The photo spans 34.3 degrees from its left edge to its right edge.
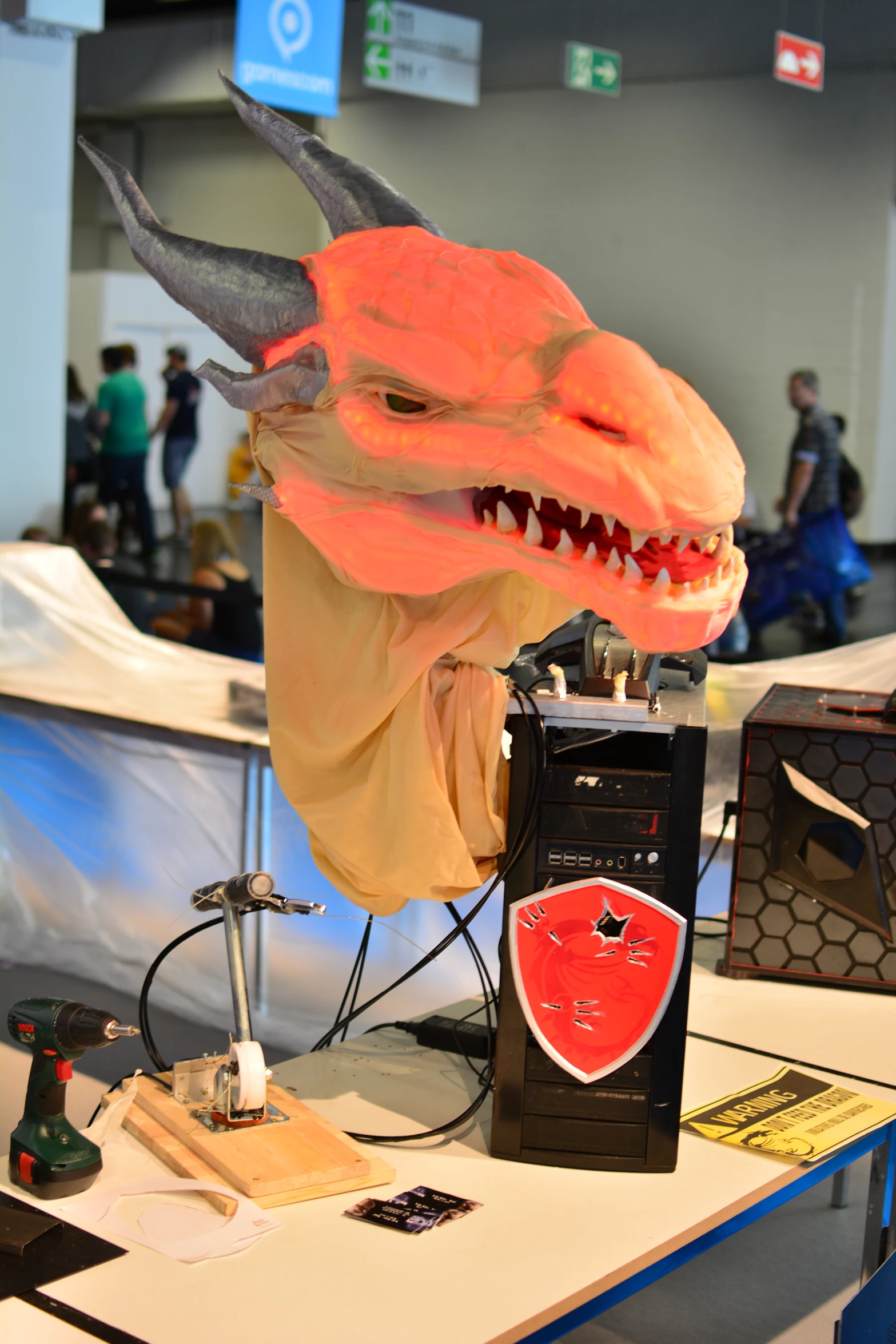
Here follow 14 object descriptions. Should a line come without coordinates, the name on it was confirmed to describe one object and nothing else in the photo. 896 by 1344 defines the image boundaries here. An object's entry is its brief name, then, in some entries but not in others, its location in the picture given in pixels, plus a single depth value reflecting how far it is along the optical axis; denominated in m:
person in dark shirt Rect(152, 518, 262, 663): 5.51
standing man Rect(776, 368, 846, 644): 7.68
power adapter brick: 1.88
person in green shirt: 8.73
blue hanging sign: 6.12
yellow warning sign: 1.64
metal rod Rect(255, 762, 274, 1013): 3.26
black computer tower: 1.53
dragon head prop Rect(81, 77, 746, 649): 1.26
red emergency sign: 7.63
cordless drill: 1.43
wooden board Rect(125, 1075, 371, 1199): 1.46
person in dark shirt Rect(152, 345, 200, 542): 10.17
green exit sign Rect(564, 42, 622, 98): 7.82
